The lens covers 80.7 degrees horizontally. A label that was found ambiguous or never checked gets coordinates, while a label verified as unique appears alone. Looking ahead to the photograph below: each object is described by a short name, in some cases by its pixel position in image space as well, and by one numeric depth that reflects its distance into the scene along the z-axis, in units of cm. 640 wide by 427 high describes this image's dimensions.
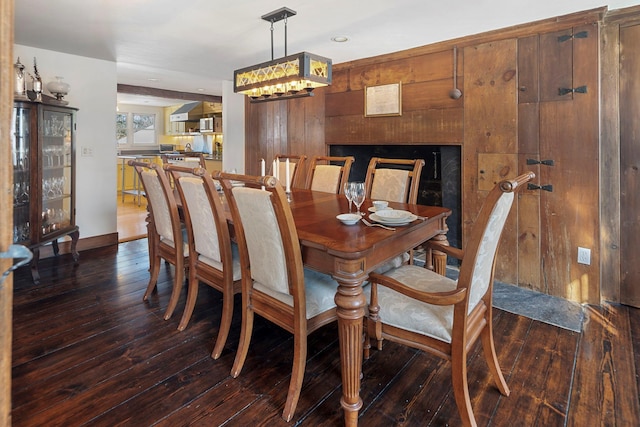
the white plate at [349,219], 187
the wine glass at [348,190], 206
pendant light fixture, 245
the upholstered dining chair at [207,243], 195
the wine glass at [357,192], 205
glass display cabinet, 320
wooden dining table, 147
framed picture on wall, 372
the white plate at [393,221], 184
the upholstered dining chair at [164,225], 237
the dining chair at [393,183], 276
